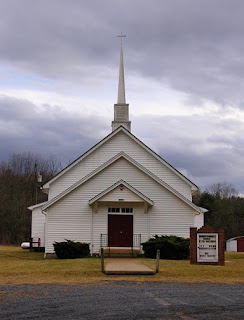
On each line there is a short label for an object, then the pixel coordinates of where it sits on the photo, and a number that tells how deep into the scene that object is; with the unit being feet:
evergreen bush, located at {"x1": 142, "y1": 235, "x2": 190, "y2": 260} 88.94
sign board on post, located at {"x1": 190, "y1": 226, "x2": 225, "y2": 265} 80.12
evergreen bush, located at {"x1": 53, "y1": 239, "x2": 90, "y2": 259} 91.50
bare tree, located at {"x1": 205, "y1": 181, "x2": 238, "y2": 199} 344.24
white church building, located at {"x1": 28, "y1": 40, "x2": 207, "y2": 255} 98.24
